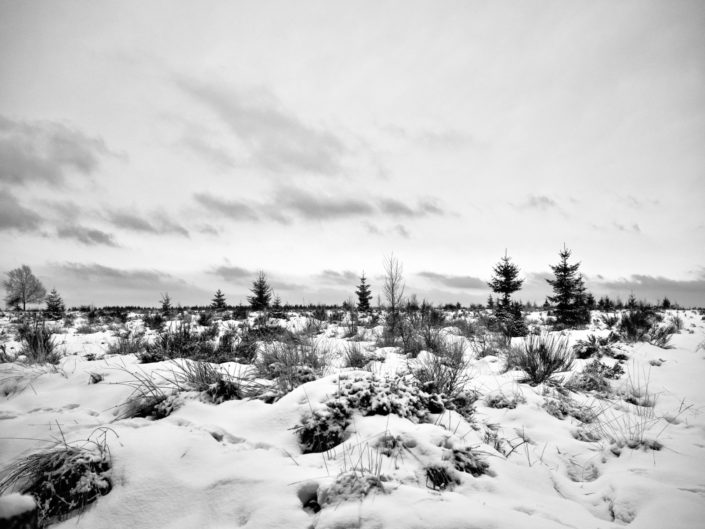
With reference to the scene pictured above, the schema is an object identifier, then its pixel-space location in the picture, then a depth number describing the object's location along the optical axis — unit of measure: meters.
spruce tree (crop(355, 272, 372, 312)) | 26.87
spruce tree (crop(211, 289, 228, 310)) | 27.74
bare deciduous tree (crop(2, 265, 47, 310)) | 35.34
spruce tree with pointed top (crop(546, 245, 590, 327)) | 15.12
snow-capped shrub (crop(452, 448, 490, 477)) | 2.02
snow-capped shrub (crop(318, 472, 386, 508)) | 1.60
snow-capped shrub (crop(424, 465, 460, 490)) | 1.88
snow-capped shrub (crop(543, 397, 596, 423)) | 3.48
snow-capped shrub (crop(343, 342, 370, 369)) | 4.86
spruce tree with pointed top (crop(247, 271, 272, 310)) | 24.81
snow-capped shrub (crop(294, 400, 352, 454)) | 2.33
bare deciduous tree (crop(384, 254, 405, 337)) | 10.17
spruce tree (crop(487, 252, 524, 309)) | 22.75
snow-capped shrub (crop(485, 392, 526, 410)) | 3.64
